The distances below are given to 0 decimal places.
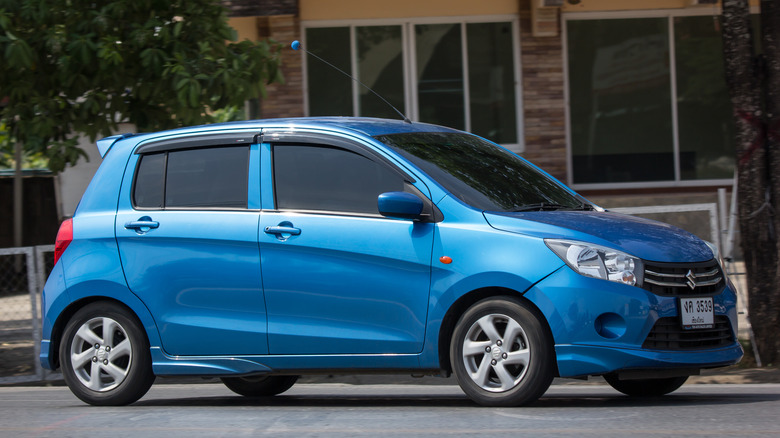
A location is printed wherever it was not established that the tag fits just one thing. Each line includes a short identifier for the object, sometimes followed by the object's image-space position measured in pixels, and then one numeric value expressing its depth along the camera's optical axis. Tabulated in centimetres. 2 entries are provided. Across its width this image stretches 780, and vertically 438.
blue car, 1187
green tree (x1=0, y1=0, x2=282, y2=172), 1947
